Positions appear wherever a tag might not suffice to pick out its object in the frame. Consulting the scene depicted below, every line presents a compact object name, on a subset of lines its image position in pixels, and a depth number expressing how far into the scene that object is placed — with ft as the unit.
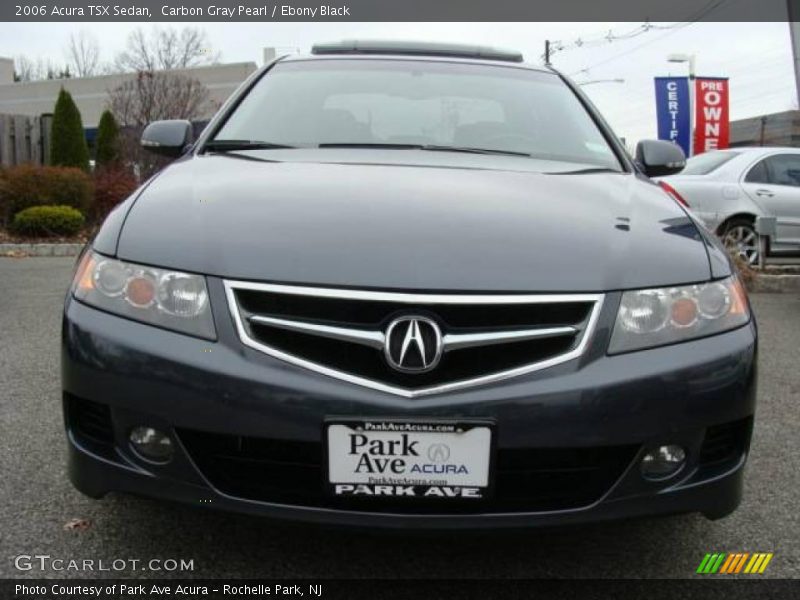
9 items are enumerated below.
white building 122.52
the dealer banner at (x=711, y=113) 53.62
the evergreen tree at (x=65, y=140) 48.83
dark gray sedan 5.59
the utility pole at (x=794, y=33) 26.50
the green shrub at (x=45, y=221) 36.32
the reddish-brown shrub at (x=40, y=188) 37.96
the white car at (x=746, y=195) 27.86
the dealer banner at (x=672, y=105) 53.62
